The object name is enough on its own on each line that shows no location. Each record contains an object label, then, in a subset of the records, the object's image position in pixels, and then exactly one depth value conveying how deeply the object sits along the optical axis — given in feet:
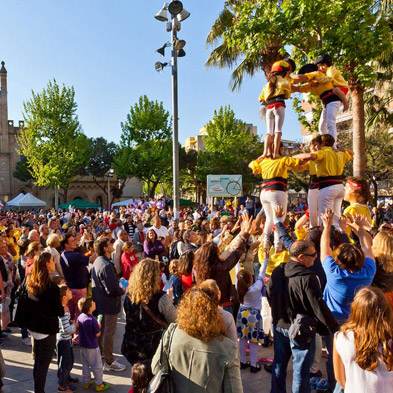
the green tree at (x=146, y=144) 131.13
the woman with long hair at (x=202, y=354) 8.48
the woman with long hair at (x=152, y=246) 29.58
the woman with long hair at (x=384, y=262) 12.45
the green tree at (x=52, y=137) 114.62
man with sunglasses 12.00
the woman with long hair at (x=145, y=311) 11.78
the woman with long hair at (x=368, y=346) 7.64
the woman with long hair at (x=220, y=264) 13.52
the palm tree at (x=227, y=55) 51.73
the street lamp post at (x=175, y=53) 39.68
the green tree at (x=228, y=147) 130.52
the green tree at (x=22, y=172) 156.25
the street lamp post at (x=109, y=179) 169.99
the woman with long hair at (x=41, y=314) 14.32
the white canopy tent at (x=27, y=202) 88.60
